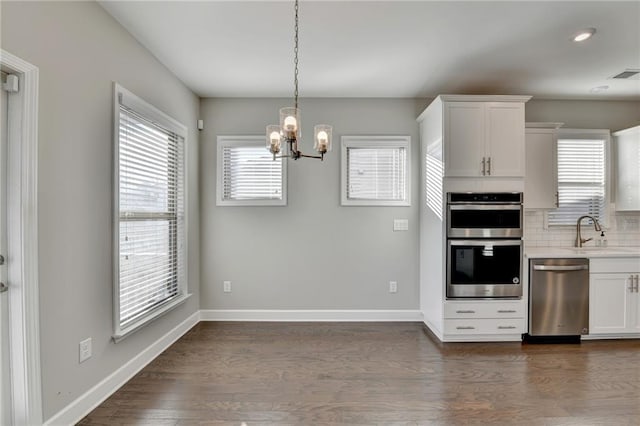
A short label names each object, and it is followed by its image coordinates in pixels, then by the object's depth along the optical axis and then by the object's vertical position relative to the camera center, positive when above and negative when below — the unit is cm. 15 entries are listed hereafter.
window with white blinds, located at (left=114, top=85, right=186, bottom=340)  251 -2
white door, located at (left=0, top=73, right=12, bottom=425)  172 -37
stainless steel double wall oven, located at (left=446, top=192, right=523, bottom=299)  331 -34
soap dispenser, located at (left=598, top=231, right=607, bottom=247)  398 -36
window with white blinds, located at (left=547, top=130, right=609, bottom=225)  400 +44
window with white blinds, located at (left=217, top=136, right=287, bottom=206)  402 +45
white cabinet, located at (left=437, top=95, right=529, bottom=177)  329 +77
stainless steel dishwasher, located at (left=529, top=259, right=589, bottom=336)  335 -87
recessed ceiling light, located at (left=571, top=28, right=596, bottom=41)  255 +140
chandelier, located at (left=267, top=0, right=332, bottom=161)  204 +51
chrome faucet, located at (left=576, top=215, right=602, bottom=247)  391 -22
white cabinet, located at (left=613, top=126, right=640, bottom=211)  378 +50
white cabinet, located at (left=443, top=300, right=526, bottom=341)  334 -109
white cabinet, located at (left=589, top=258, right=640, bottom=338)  338 -87
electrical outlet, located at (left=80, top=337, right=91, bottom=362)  212 -91
